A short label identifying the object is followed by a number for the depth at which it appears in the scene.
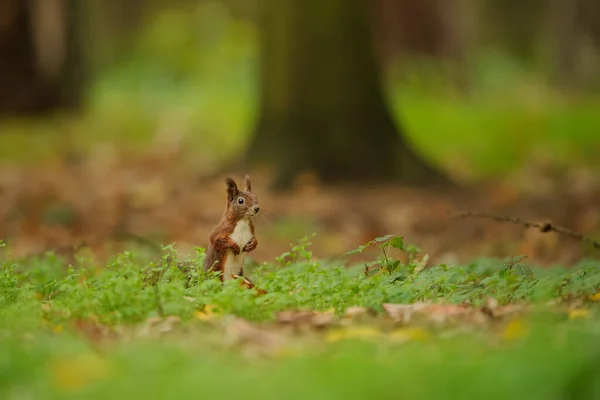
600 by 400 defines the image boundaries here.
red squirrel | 10.86
